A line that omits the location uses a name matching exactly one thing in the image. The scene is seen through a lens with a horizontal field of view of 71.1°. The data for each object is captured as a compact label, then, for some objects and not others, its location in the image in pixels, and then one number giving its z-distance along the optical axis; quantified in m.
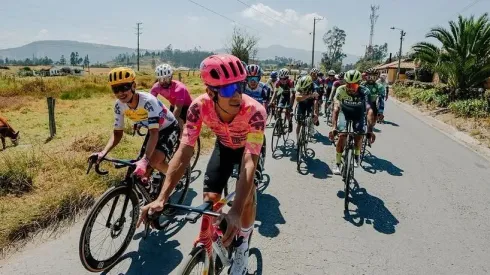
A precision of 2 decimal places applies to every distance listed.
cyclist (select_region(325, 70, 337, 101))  15.88
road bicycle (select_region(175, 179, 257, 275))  2.26
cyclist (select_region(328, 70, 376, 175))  6.17
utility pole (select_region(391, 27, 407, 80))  61.97
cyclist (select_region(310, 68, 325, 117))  11.70
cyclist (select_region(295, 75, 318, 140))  8.02
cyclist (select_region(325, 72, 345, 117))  11.96
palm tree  18.61
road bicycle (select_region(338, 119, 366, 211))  5.42
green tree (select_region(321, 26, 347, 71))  91.00
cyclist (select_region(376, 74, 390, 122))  12.98
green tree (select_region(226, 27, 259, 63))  40.62
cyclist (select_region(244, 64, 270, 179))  7.56
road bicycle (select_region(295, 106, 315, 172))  7.45
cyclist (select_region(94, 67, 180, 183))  3.90
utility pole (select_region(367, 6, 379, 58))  76.74
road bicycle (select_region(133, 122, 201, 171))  7.15
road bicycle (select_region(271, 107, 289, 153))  8.84
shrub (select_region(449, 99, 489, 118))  15.48
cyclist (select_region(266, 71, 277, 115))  11.56
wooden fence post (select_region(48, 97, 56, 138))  10.78
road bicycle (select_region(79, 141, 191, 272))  3.42
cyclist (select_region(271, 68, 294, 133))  9.39
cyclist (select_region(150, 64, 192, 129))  6.08
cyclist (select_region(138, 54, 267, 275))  2.51
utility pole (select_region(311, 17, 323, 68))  59.62
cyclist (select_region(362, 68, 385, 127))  9.50
